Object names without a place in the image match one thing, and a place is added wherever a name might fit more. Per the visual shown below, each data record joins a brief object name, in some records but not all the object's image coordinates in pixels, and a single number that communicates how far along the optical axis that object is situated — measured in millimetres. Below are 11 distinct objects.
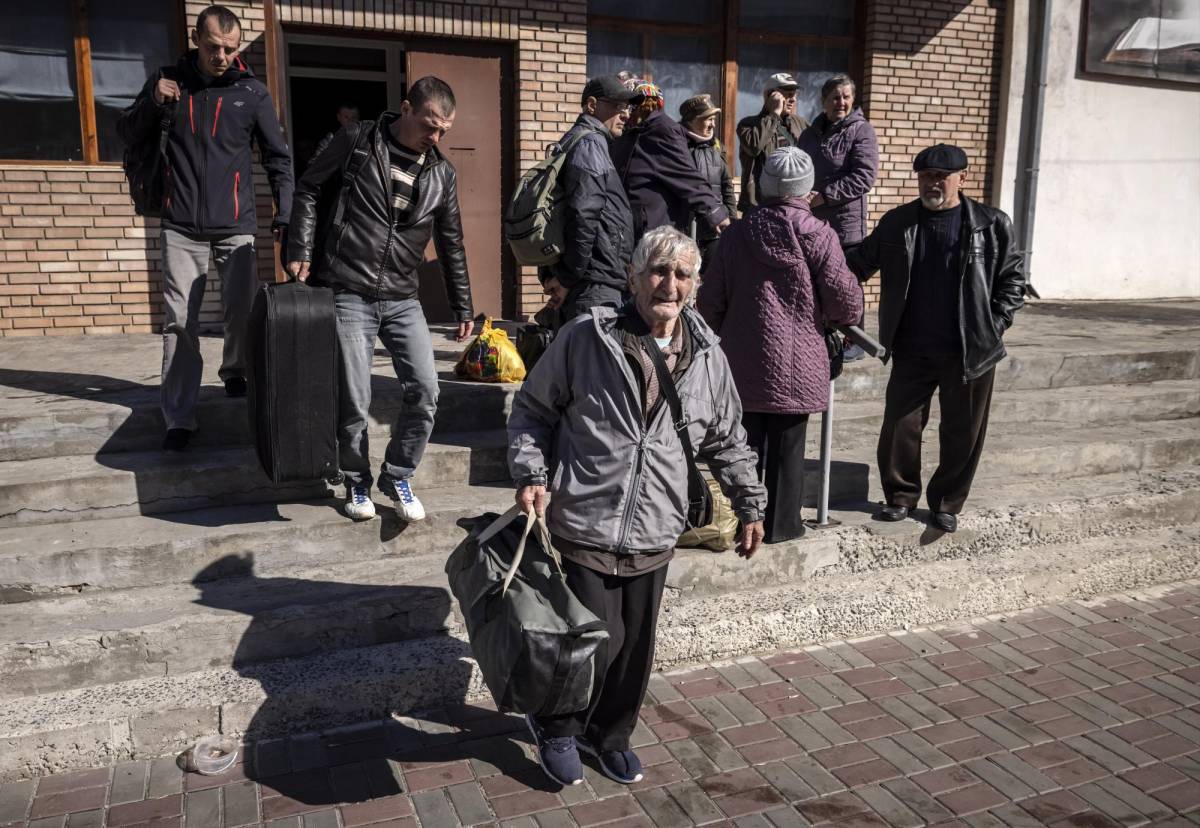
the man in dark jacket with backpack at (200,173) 4852
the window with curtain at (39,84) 7289
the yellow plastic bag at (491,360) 5980
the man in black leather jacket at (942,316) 4977
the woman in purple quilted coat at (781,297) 4496
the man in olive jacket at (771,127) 7012
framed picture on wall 10773
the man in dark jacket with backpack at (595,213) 4789
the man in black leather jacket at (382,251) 4516
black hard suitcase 4348
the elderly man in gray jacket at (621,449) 3363
